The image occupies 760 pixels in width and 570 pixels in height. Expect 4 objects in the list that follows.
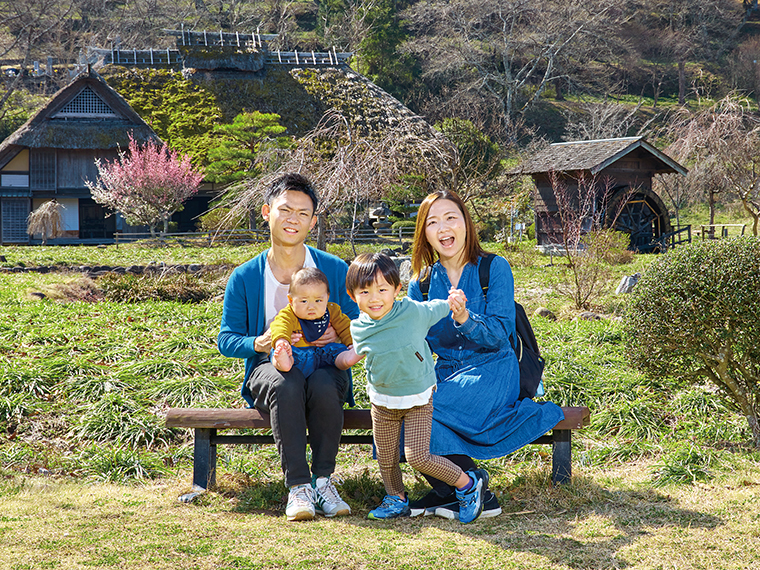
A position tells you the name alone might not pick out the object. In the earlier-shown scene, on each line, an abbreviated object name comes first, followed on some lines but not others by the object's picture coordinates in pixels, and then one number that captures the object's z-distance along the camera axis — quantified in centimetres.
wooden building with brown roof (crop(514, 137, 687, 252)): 1850
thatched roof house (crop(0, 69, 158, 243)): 2319
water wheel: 1966
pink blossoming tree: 2147
